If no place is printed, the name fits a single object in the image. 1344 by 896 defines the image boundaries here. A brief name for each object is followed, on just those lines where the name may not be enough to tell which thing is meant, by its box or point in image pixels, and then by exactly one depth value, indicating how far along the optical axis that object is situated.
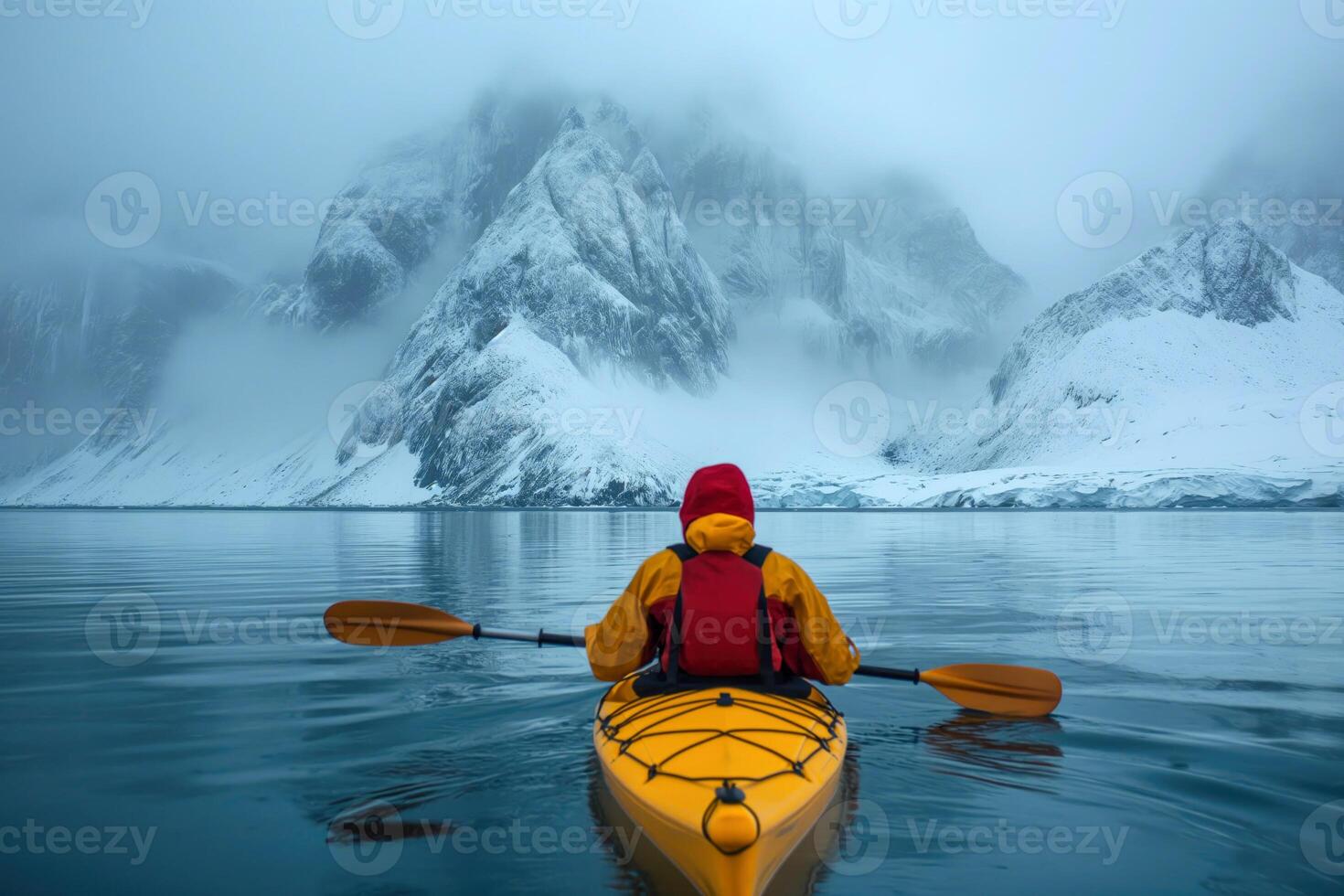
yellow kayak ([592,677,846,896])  4.23
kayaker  5.96
